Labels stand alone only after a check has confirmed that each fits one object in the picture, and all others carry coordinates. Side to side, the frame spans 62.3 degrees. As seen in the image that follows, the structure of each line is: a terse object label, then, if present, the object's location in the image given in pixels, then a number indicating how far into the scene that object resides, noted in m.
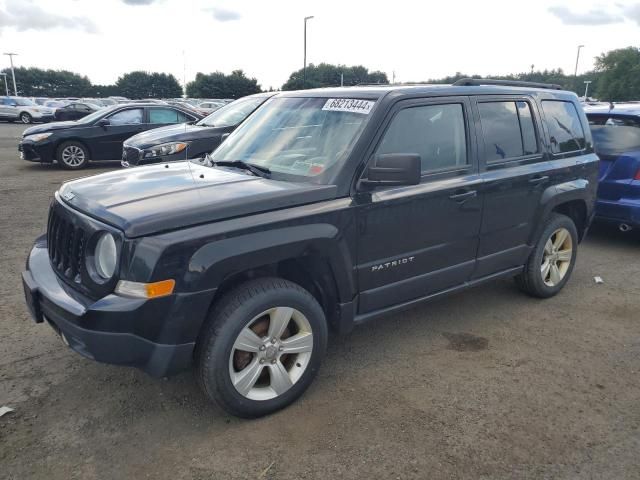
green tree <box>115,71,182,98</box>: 79.62
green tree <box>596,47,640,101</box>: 63.72
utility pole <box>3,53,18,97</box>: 71.00
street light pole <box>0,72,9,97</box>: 73.60
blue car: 6.01
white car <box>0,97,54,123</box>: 31.41
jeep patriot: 2.62
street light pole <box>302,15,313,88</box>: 34.31
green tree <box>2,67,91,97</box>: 79.69
